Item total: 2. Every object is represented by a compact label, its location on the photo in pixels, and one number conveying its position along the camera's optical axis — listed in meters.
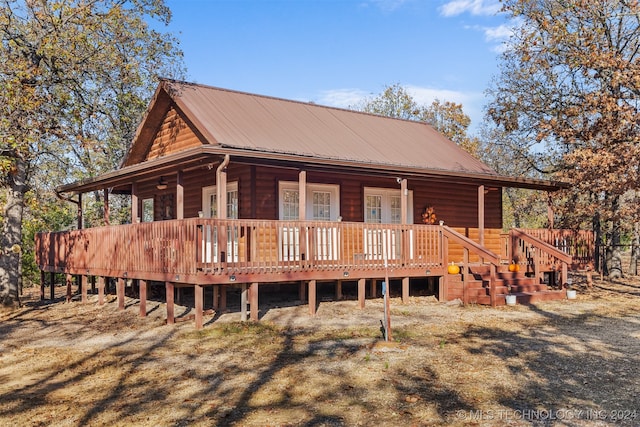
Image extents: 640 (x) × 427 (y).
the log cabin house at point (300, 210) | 12.41
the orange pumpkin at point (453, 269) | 15.19
